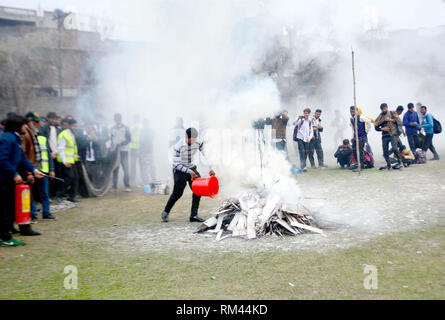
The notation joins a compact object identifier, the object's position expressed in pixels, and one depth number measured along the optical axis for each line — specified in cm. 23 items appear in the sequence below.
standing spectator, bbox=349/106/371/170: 1144
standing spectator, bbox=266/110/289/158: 1187
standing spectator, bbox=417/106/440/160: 1231
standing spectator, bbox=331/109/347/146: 1934
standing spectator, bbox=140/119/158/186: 1199
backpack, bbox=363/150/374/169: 1168
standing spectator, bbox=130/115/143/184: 1202
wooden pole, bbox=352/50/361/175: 1063
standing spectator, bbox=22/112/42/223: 698
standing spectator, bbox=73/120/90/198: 996
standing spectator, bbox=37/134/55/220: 744
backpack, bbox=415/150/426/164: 1176
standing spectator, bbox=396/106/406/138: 1128
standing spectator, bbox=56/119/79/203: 902
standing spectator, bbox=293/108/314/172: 1227
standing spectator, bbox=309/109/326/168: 1282
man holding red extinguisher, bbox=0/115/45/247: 556
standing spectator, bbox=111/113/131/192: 1141
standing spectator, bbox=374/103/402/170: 1075
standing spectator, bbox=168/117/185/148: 1184
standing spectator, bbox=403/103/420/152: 1216
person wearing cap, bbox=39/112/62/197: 881
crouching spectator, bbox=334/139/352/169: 1218
